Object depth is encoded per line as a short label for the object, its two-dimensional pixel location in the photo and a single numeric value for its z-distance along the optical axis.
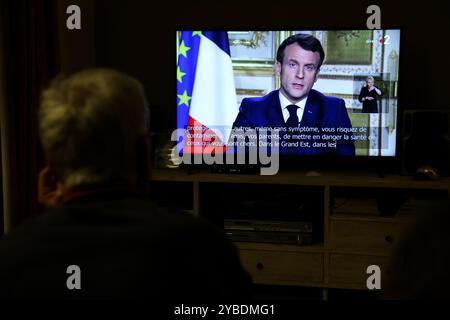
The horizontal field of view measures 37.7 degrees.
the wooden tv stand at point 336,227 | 3.34
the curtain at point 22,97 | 3.20
